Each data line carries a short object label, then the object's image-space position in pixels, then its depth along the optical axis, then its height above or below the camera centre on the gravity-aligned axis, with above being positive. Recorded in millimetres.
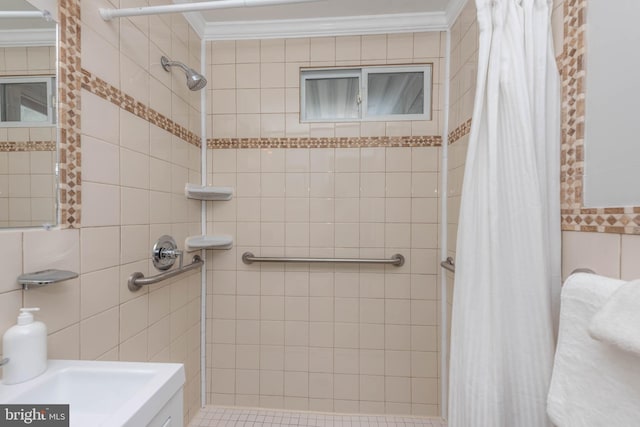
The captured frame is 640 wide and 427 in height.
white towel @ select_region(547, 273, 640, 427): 532 -338
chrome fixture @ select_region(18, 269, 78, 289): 758 -187
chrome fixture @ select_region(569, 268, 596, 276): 738 -159
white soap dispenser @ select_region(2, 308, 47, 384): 698 -357
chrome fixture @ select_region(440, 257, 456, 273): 1521 -299
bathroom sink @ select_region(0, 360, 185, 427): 667 -463
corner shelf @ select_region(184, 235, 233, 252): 1613 -187
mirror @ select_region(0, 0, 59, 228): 759 +273
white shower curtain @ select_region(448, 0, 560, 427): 793 -41
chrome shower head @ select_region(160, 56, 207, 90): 1399 +703
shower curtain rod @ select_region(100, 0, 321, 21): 1008 +773
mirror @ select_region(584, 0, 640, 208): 661 +275
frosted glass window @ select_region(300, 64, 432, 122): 1757 +776
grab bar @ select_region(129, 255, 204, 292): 1188 -298
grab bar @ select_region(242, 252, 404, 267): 1678 -294
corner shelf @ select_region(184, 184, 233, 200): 1622 +120
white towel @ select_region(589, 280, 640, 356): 471 -195
